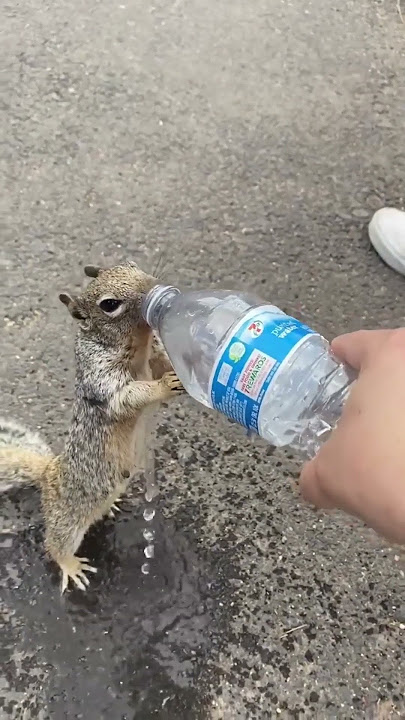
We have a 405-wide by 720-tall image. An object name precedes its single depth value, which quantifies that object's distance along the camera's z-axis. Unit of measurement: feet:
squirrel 2.27
